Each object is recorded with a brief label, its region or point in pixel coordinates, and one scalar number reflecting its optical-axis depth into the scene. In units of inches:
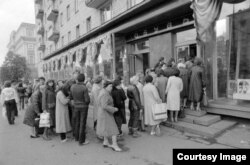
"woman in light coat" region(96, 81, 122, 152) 179.2
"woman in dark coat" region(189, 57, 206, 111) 236.5
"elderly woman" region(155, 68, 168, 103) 242.8
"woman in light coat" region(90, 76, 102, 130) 224.7
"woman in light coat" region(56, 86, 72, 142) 213.2
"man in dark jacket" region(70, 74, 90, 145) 200.2
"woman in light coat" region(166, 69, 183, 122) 232.0
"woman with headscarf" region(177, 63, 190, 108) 252.4
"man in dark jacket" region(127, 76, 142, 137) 216.8
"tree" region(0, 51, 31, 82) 1422.2
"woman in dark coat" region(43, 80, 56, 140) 224.2
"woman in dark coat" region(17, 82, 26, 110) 463.8
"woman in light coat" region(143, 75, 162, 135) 215.2
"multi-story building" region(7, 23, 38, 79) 2471.7
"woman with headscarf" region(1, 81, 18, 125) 316.5
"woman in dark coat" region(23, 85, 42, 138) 231.8
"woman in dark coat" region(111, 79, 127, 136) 195.6
